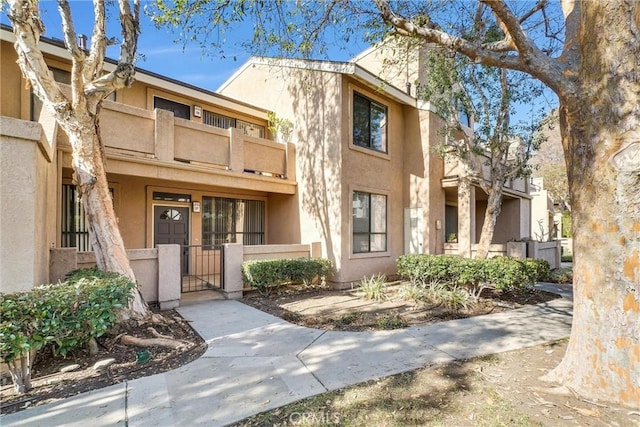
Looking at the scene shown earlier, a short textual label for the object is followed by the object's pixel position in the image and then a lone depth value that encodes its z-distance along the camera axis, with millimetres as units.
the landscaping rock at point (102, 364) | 4327
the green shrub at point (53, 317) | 3502
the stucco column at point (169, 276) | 7461
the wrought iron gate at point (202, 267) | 10353
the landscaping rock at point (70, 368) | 4263
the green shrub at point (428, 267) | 8641
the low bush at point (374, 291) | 8320
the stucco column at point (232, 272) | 8602
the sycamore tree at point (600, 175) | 3199
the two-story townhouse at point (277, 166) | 8523
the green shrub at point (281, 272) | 8531
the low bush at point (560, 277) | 11547
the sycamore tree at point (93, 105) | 5598
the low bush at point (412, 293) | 8008
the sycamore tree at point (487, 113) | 9328
